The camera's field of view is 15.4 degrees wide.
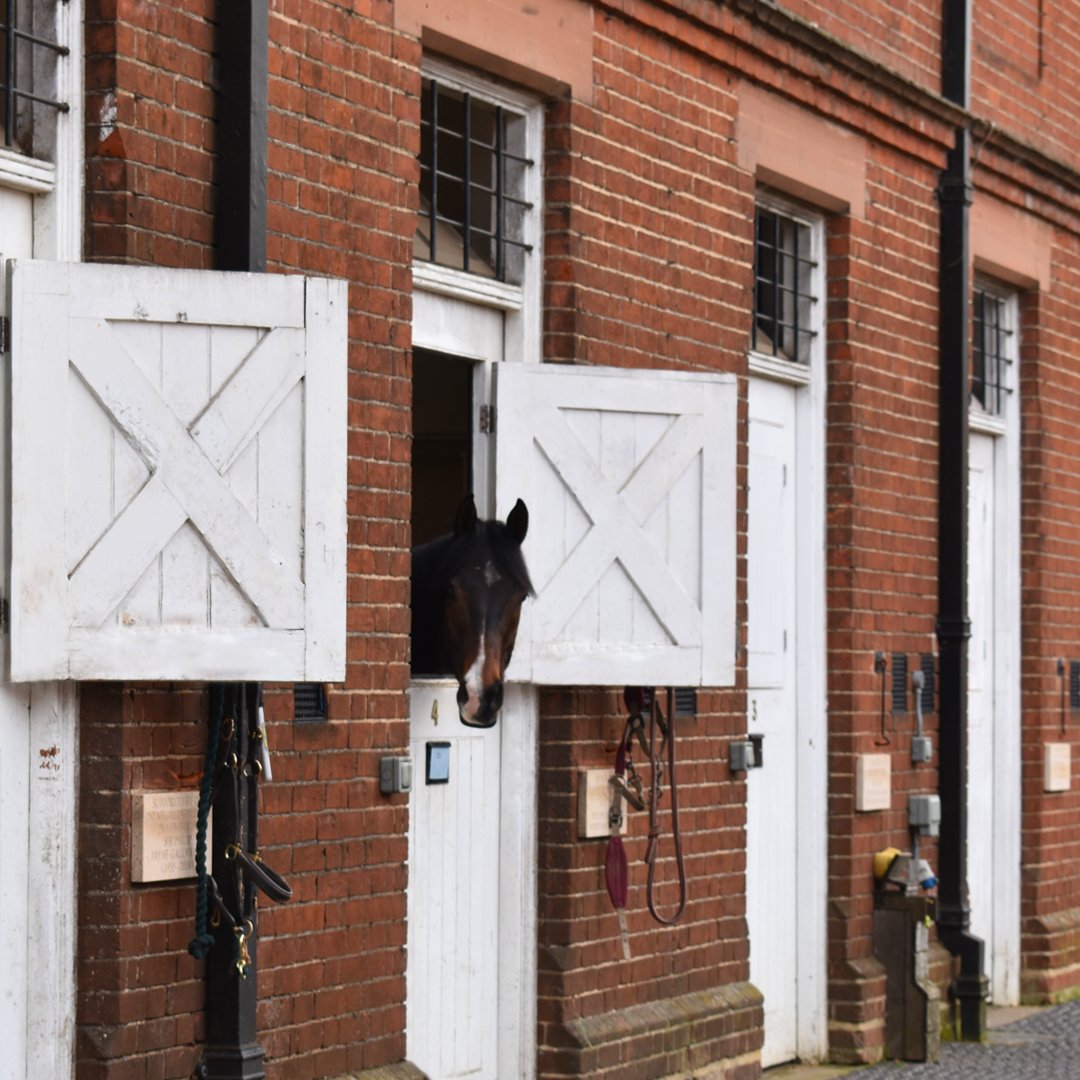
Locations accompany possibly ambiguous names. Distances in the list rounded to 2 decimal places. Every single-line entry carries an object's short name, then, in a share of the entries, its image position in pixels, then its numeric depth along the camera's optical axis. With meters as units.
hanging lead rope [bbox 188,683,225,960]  11.19
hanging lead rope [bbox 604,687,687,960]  14.82
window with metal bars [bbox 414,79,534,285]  14.38
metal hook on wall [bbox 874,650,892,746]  18.90
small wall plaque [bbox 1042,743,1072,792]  22.29
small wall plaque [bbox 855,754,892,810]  18.44
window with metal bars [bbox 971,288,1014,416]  21.86
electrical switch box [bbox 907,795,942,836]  19.32
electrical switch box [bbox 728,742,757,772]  16.56
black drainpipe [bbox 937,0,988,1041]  19.78
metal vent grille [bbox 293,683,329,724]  12.43
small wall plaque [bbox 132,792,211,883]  11.06
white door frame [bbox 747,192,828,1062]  18.23
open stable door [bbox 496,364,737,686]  13.96
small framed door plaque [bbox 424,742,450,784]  13.86
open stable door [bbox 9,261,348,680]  10.62
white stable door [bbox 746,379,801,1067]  17.65
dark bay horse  12.59
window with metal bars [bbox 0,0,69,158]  11.10
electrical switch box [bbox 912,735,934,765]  19.49
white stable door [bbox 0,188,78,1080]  10.82
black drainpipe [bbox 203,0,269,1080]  11.45
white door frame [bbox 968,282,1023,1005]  21.85
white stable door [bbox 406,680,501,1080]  13.80
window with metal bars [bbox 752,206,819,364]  18.14
